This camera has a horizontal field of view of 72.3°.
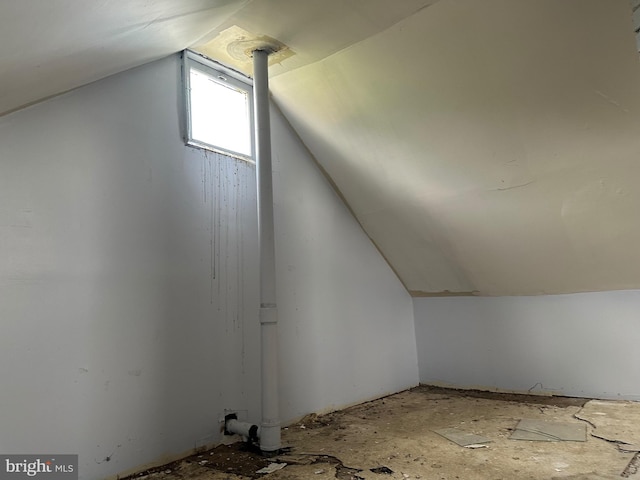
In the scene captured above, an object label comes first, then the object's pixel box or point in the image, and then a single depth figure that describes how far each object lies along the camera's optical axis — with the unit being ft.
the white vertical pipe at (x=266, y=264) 9.00
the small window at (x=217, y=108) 10.12
